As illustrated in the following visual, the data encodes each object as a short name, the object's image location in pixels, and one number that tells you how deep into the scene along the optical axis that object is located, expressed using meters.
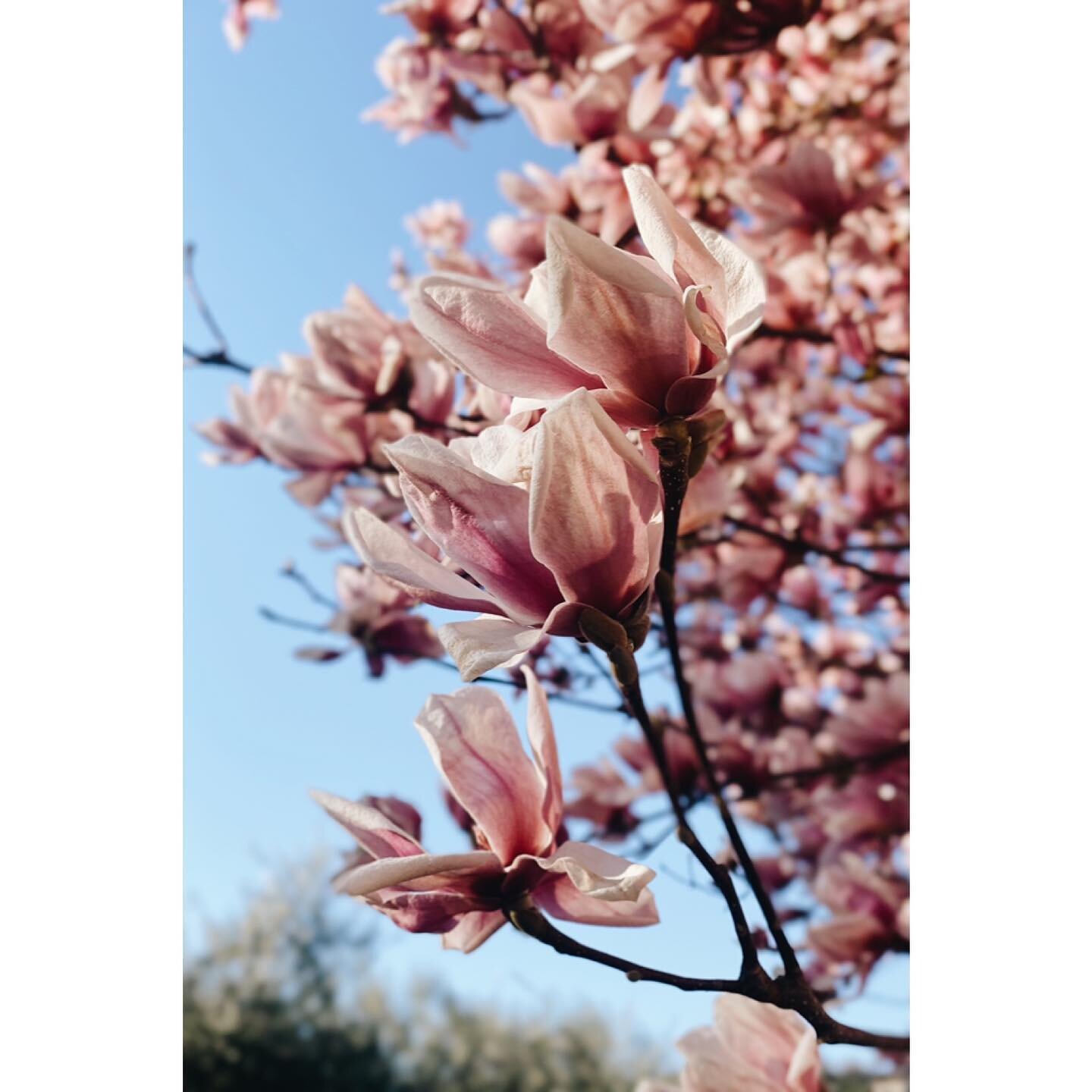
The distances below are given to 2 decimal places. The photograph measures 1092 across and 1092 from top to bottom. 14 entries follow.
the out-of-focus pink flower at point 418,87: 1.17
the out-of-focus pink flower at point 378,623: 0.83
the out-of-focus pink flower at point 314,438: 0.77
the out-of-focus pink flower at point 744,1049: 0.39
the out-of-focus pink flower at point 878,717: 0.97
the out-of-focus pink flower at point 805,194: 0.97
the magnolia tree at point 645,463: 0.27
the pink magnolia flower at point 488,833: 0.31
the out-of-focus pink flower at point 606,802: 1.11
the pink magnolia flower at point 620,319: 0.25
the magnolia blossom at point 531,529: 0.25
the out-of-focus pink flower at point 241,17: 1.39
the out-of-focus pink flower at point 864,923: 0.65
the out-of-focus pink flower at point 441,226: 2.07
